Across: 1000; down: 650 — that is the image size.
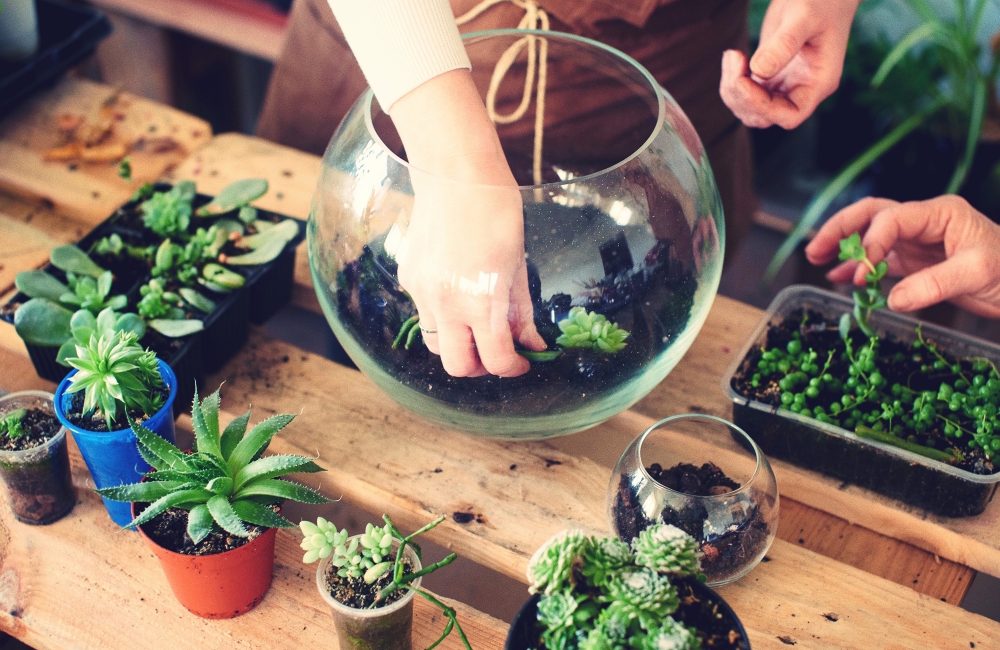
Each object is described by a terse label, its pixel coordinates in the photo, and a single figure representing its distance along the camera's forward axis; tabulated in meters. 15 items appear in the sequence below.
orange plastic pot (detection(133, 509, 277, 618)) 0.76
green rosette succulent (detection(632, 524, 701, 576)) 0.67
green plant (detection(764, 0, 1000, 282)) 1.83
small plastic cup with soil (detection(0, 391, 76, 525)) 0.83
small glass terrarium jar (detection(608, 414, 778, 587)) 0.78
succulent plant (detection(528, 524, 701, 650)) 0.63
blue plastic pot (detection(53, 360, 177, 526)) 0.82
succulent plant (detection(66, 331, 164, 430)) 0.81
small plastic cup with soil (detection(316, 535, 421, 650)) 0.73
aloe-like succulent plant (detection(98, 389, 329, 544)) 0.75
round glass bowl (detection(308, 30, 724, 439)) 0.77
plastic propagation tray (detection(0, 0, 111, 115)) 1.30
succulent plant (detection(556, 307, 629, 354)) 0.78
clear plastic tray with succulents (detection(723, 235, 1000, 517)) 0.87
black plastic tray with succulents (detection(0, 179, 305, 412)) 0.94
